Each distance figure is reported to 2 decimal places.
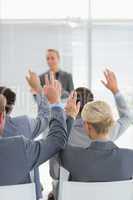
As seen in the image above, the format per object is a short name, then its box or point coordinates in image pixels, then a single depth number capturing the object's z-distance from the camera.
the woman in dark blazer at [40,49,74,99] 4.87
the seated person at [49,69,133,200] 2.75
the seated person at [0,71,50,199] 2.70
